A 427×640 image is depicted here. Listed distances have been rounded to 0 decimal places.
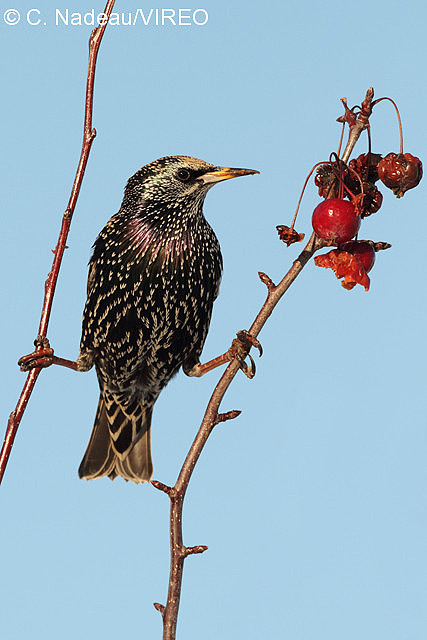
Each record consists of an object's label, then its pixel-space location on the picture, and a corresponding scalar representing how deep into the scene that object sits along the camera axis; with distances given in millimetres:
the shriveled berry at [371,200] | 5484
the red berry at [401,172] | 5160
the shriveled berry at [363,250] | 5418
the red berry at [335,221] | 5086
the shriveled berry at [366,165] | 5457
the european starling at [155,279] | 8016
